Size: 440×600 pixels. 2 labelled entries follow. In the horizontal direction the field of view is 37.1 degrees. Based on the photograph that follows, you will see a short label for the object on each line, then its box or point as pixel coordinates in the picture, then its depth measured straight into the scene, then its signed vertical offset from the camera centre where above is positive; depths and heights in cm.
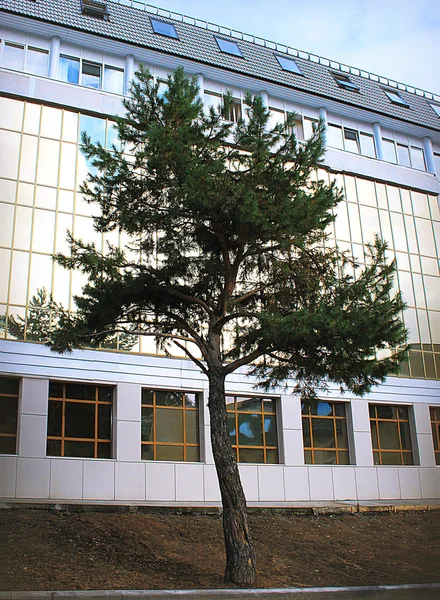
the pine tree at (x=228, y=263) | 1148 +451
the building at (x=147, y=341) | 1933 +638
